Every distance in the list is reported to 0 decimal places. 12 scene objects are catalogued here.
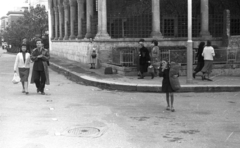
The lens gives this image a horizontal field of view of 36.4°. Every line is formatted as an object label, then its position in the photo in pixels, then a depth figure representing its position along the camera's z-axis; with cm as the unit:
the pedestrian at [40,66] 1229
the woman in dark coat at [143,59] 1558
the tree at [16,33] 6768
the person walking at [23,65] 1237
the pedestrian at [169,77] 973
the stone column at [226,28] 2000
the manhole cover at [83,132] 712
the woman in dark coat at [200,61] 1570
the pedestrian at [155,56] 1584
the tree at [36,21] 6044
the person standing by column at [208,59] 1500
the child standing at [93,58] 2053
